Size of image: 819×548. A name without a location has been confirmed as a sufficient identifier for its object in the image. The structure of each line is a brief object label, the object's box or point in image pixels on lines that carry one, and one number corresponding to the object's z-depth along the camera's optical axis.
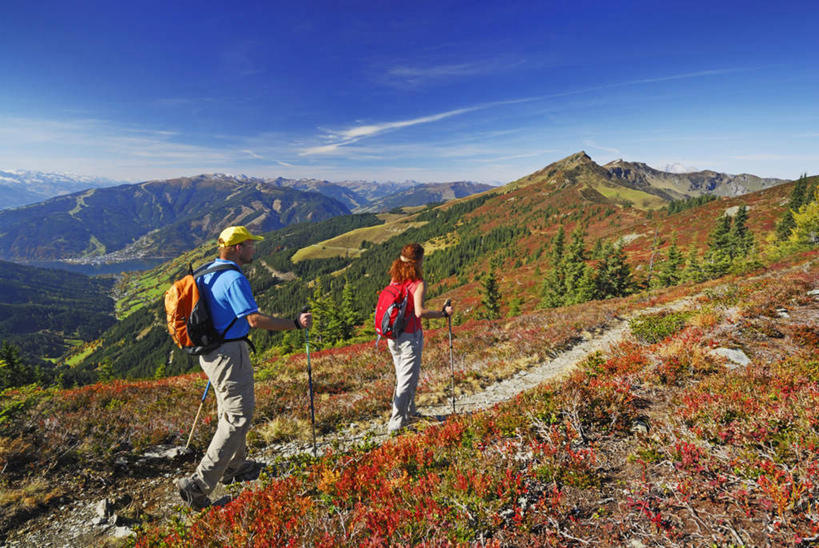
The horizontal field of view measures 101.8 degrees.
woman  5.83
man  4.29
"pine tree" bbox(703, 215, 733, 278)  33.75
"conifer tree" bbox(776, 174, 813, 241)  52.59
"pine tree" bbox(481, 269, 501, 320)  48.34
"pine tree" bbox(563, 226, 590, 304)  40.92
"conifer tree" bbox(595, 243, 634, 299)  40.72
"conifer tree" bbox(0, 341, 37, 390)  26.56
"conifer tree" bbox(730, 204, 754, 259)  49.38
